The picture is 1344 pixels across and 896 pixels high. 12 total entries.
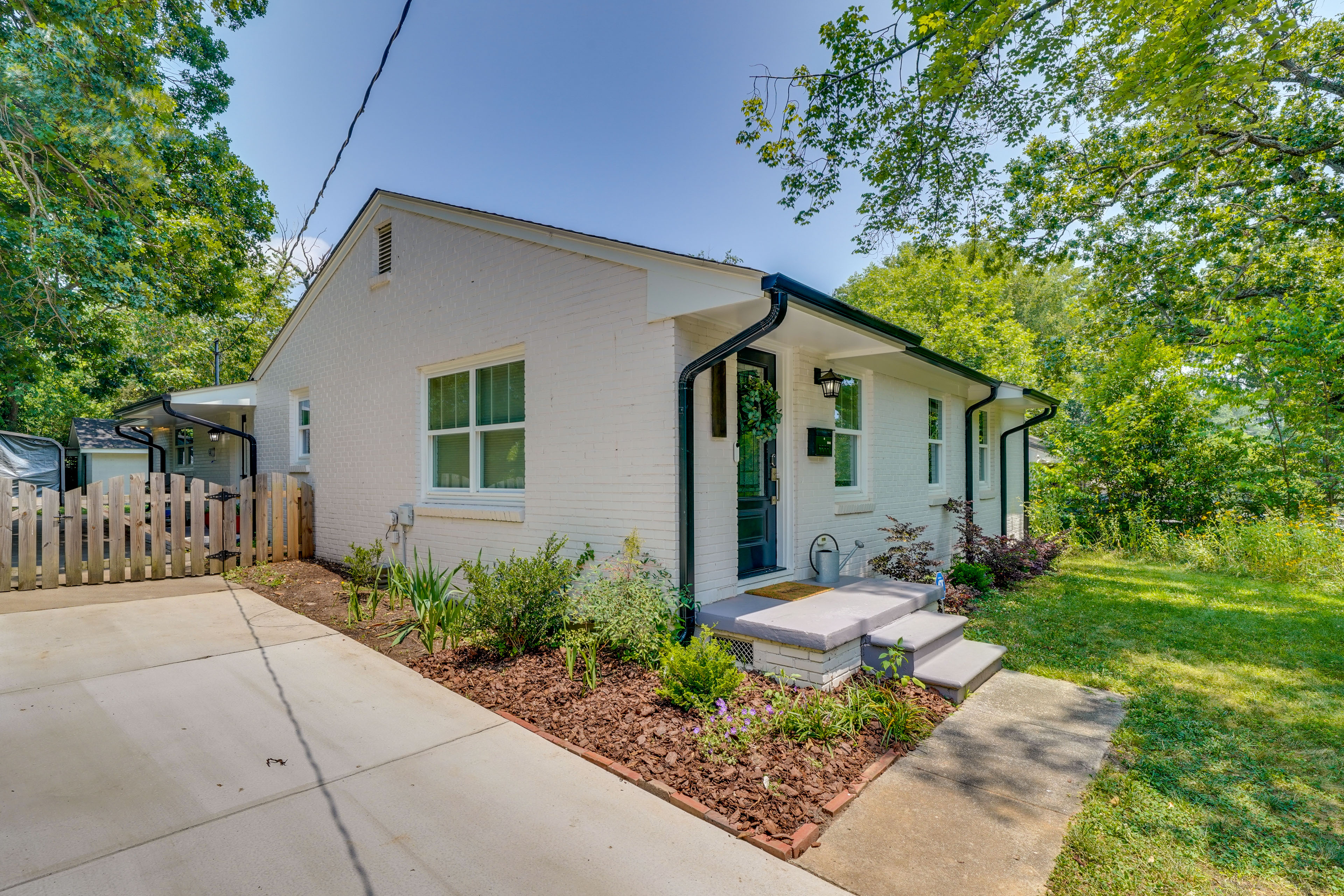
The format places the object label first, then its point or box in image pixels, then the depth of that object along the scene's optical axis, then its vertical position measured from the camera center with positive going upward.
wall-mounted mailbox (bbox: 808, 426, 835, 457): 5.97 +0.11
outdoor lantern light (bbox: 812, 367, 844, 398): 6.10 +0.73
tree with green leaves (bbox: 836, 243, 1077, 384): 16.00 +4.58
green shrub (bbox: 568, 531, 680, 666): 4.32 -1.14
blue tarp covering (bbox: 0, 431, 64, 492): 14.03 -0.03
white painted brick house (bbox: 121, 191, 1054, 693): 4.74 +0.56
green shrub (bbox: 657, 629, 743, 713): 3.65 -1.38
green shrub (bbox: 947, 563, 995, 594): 8.04 -1.69
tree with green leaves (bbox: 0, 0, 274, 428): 7.33 +4.11
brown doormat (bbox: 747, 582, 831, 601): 5.20 -1.24
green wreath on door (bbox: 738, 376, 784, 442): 5.27 +0.40
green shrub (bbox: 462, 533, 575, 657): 4.64 -1.17
